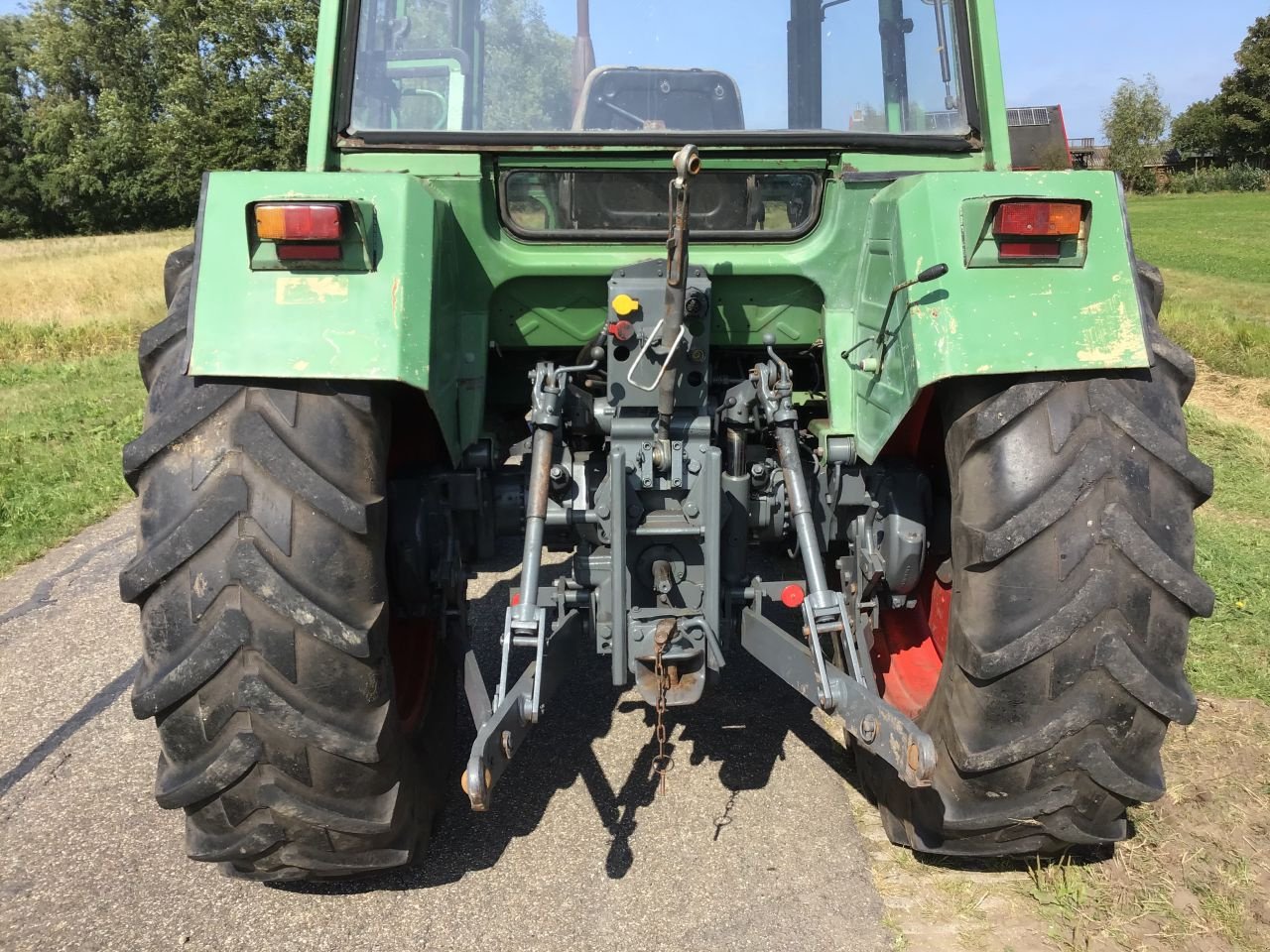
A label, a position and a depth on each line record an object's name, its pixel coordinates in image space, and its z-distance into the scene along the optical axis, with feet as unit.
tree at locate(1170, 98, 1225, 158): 202.39
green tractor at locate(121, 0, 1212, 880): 7.07
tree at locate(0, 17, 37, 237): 155.53
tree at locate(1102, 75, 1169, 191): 216.74
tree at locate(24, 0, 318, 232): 113.70
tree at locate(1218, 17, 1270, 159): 188.55
